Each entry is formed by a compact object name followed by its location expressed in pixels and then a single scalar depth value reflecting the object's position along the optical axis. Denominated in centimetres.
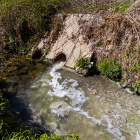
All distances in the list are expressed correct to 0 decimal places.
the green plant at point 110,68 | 625
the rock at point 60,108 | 485
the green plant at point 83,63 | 698
